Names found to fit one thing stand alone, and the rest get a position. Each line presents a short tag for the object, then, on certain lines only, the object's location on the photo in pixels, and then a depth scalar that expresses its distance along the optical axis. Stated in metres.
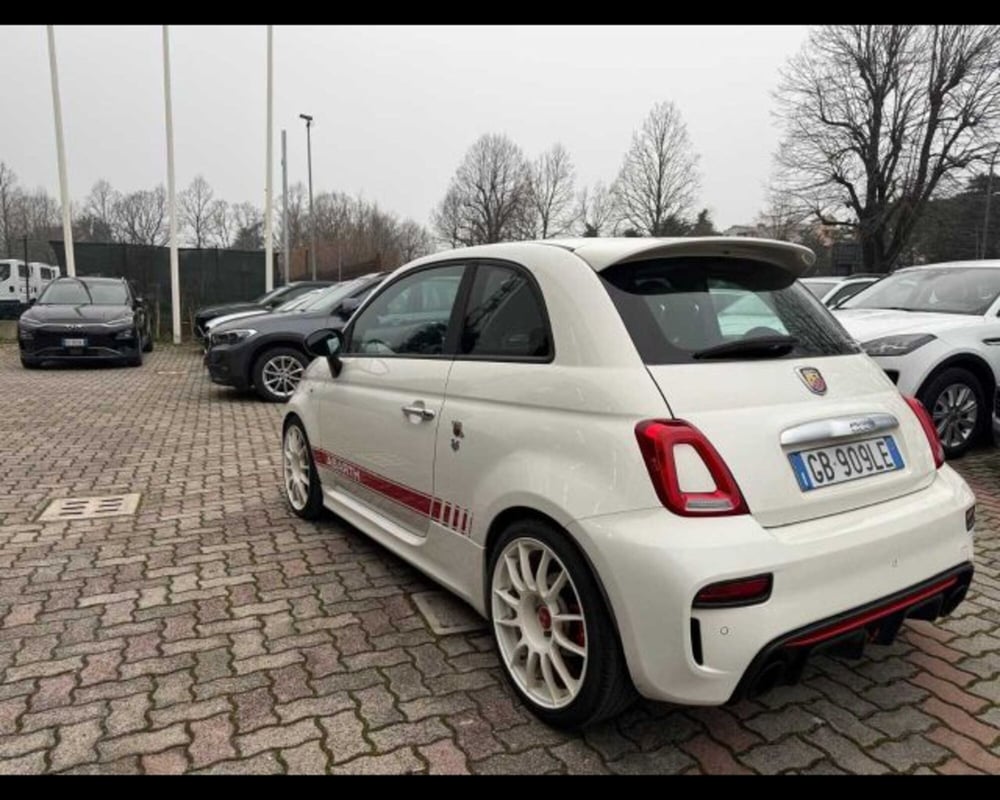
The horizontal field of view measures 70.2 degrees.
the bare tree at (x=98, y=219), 49.06
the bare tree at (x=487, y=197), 49.03
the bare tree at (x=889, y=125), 25.62
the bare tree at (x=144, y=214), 54.91
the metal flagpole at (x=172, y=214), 18.50
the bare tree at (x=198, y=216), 59.91
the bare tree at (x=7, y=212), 52.44
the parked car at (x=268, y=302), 14.20
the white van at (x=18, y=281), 28.17
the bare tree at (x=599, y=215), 44.22
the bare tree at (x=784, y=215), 29.62
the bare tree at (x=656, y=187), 40.47
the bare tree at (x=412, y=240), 52.81
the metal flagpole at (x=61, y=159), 17.94
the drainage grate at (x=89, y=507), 4.71
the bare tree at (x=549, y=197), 48.88
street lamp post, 36.58
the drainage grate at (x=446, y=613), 3.08
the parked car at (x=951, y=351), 5.68
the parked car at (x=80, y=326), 12.17
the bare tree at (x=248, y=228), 54.72
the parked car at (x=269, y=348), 9.14
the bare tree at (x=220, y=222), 59.91
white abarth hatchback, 1.98
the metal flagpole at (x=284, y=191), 25.93
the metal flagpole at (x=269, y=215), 19.39
